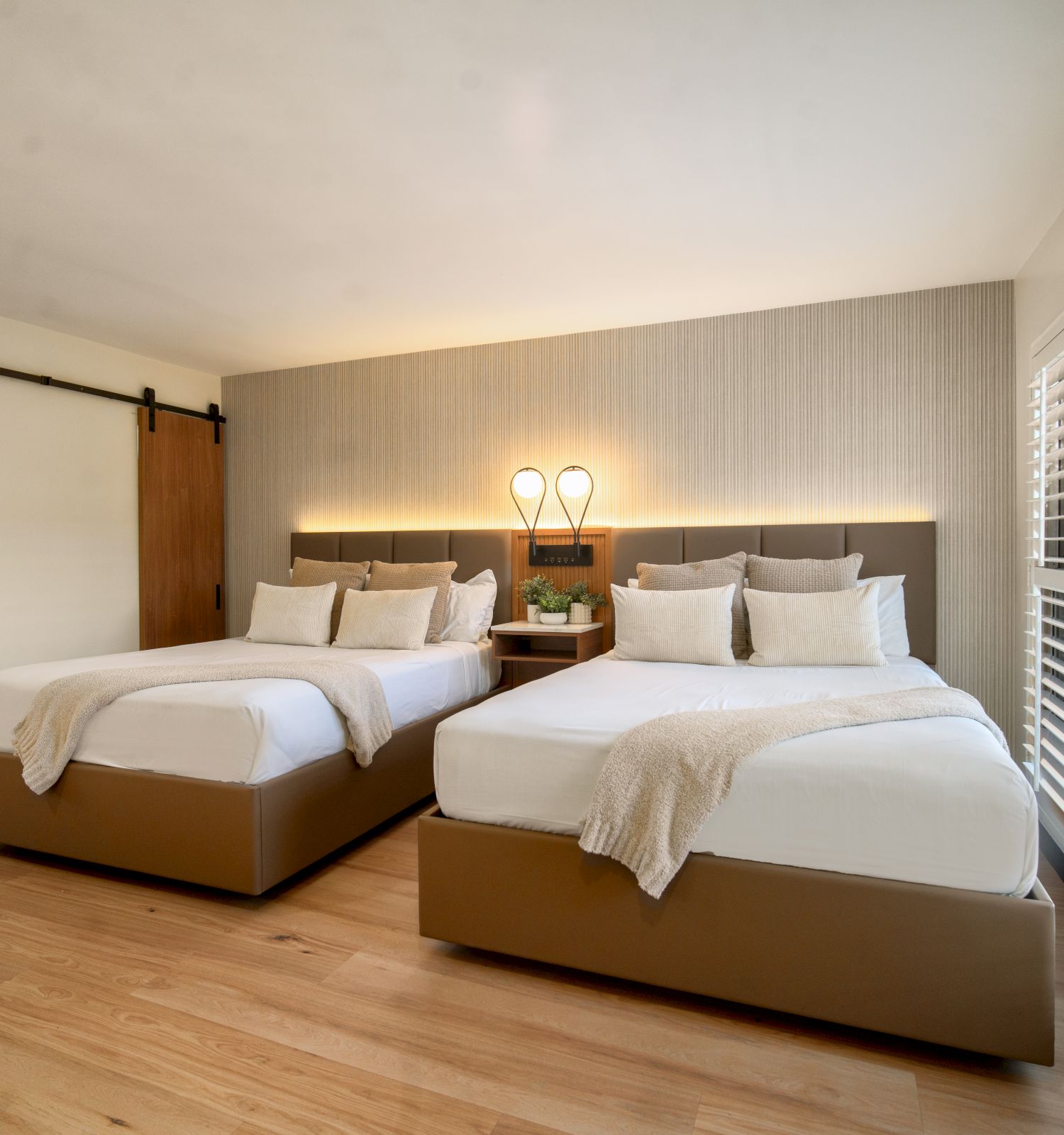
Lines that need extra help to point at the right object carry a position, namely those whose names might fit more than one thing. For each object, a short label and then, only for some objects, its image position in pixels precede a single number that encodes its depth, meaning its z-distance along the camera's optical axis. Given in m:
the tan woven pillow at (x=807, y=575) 3.56
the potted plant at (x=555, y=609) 4.29
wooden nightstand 4.12
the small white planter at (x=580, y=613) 4.35
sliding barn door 4.93
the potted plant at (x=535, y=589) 4.45
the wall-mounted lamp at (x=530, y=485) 4.55
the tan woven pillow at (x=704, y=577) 3.62
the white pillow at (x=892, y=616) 3.56
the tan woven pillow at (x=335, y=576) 4.36
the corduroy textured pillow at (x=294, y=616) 4.09
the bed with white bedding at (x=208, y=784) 2.56
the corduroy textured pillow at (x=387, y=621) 3.90
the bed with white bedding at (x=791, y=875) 1.70
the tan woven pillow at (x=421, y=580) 4.17
